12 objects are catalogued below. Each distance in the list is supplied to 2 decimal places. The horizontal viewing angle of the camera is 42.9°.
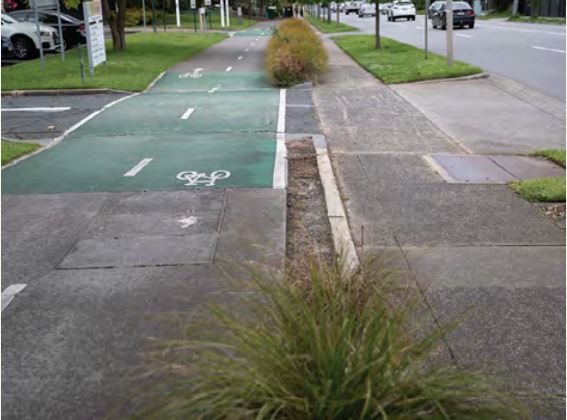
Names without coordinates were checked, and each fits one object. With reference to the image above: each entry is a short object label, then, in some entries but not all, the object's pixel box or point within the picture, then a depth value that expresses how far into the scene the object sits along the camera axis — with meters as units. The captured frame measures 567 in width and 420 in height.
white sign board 19.31
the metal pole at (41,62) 22.15
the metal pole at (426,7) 21.81
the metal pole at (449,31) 19.68
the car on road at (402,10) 60.28
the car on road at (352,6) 97.31
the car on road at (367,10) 79.88
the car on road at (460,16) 42.78
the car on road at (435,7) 44.17
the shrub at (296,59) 18.91
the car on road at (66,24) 30.11
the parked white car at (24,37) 27.12
